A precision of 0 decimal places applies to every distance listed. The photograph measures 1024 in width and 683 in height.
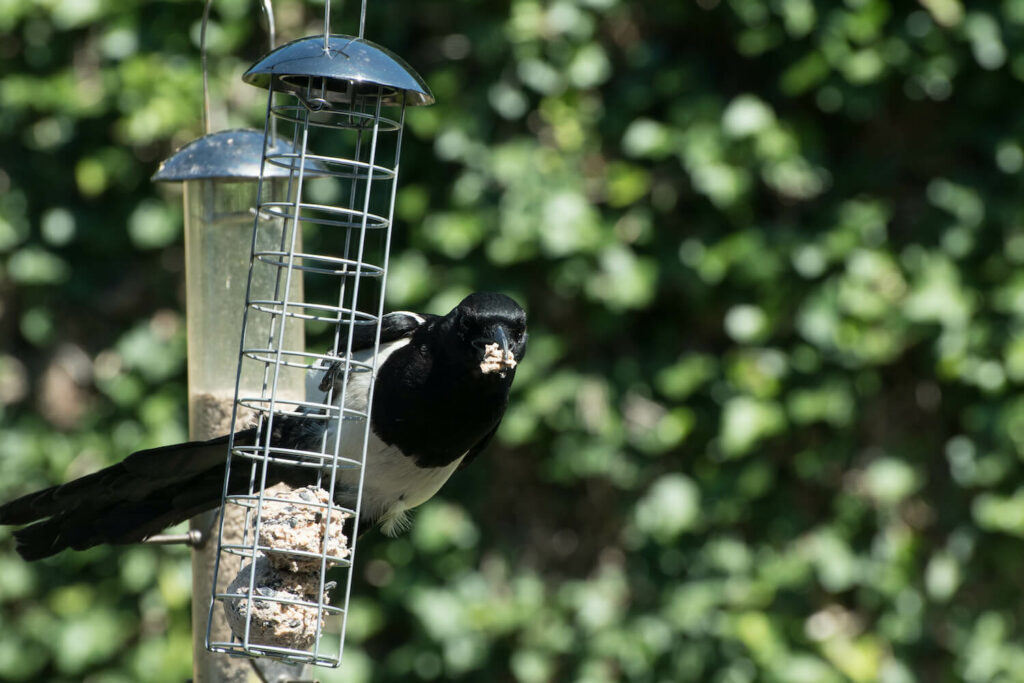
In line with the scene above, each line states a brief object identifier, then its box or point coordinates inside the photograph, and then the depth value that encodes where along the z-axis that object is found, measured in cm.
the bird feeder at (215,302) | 639
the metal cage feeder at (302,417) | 466
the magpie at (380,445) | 580
